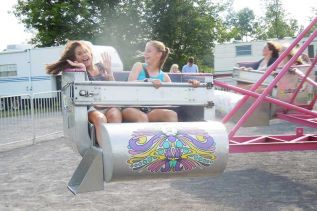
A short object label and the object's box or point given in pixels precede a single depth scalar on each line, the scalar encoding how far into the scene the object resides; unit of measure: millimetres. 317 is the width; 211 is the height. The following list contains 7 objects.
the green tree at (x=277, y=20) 45719
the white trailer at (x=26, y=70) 22006
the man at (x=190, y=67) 16688
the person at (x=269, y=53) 6512
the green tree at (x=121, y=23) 28547
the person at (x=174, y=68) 14370
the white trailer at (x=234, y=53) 24312
